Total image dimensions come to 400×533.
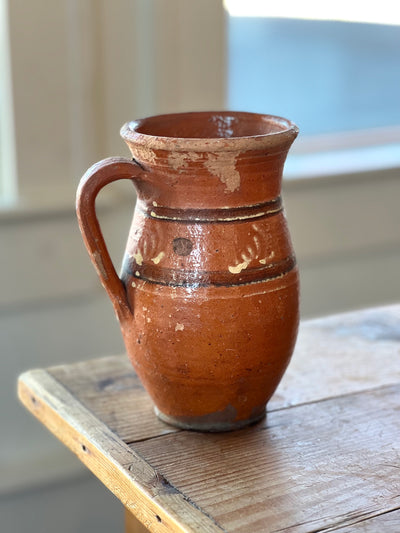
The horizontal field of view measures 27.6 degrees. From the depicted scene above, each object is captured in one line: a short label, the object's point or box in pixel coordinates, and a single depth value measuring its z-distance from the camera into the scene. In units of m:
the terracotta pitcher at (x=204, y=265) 0.68
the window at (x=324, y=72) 1.66
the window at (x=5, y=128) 1.32
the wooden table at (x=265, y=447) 0.62
